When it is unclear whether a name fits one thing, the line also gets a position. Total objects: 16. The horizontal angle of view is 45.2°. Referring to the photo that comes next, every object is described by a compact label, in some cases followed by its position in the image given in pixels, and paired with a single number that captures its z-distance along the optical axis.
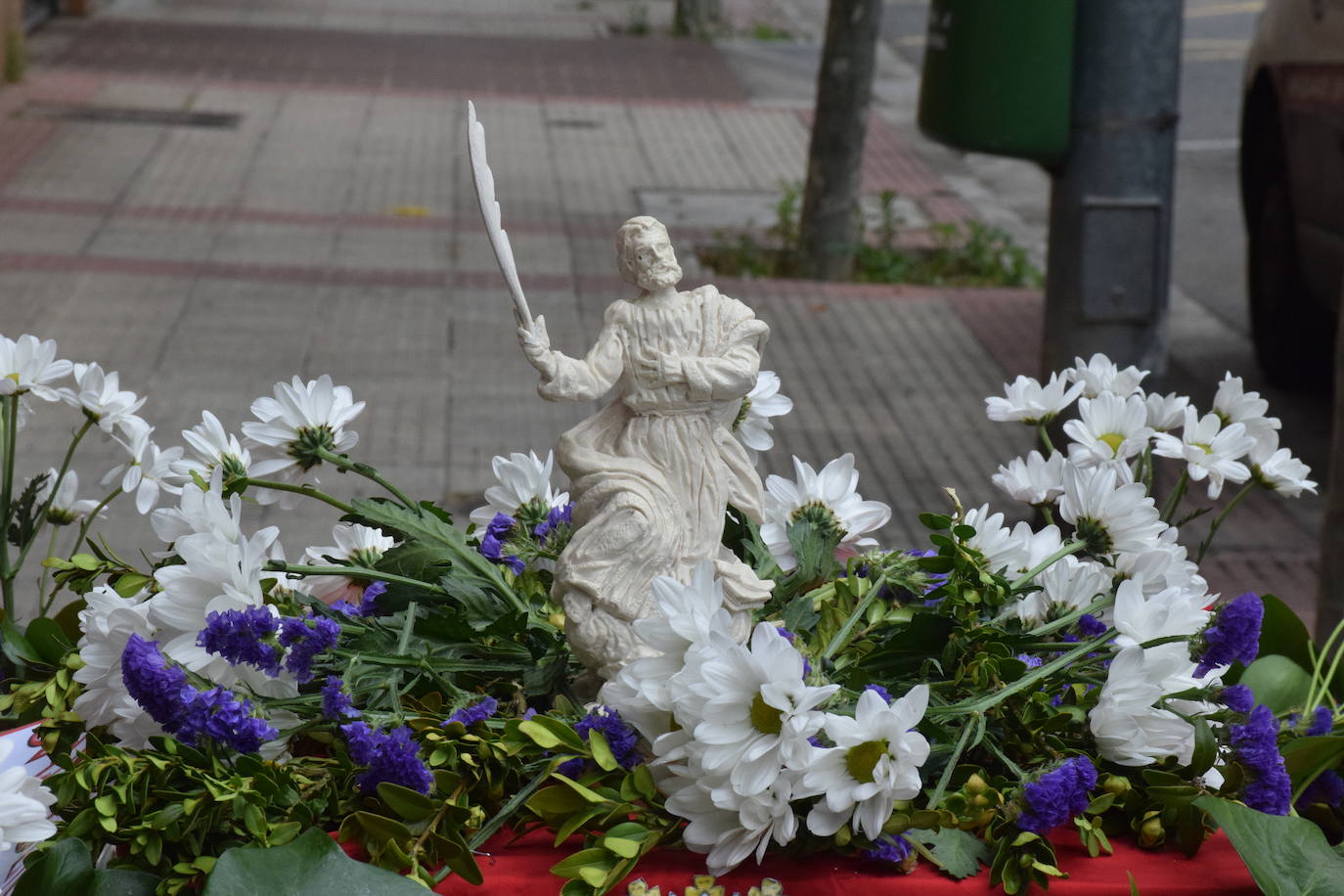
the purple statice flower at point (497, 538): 2.55
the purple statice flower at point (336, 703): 1.98
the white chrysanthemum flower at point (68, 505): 2.63
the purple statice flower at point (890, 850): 1.99
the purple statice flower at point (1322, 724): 2.21
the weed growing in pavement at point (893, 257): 9.58
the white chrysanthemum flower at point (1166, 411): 2.49
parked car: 6.77
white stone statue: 2.20
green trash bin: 4.99
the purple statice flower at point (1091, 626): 2.22
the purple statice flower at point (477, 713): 2.08
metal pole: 4.85
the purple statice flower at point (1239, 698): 2.06
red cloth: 1.99
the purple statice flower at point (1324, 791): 2.24
